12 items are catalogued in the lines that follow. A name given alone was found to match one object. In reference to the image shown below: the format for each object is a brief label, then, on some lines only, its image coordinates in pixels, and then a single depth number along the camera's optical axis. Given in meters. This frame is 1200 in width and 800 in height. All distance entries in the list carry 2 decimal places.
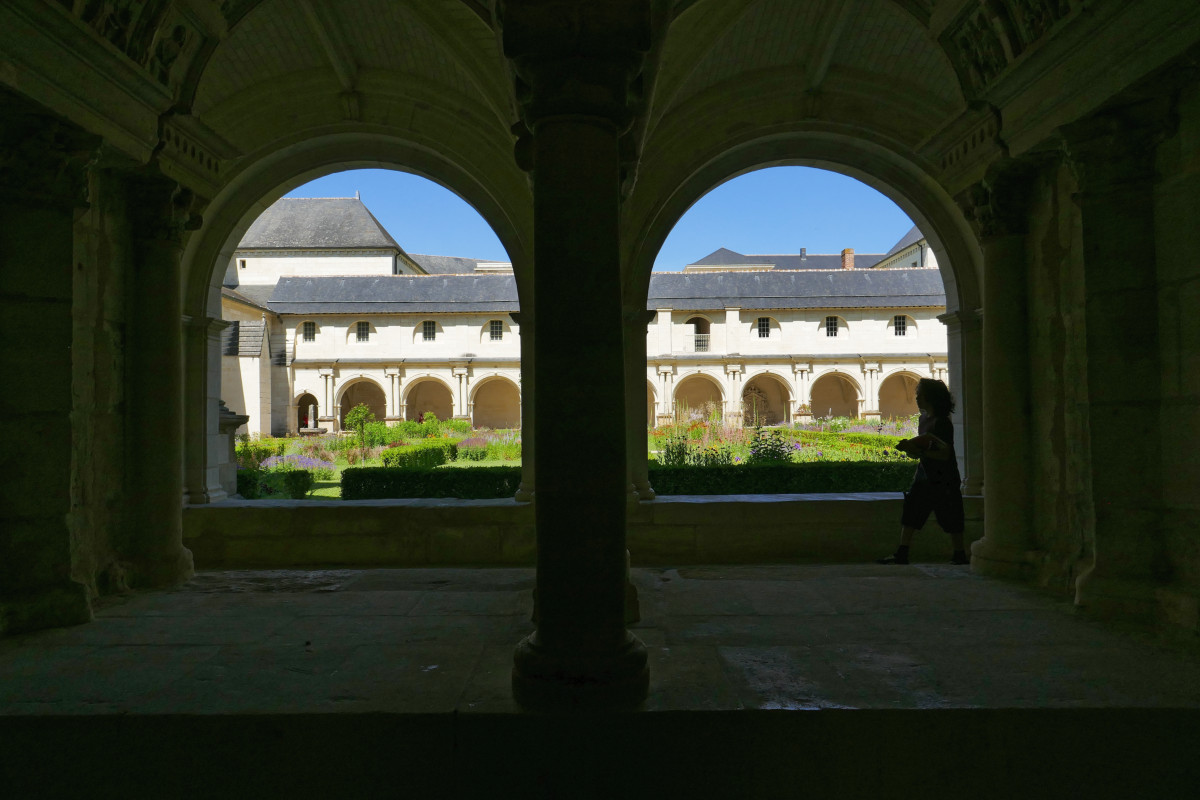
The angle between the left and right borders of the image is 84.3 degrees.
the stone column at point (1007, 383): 3.68
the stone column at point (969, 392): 4.90
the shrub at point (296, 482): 7.38
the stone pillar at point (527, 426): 4.91
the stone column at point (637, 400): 4.91
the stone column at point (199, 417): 4.94
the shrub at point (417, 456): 10.81
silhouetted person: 4.02
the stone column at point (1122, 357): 2.77
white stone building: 25.36
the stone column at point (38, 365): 2.77
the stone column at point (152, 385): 3.65
